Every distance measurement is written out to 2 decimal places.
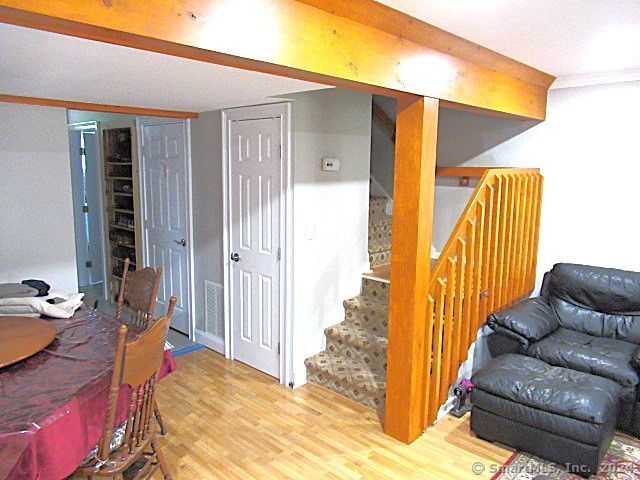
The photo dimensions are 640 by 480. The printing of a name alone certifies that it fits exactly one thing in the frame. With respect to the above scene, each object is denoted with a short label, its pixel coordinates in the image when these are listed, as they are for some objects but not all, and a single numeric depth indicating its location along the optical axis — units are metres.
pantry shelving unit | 5.08
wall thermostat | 3.52
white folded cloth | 2.56
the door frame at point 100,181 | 5.37
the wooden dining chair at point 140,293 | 2.70
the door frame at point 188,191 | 4.22
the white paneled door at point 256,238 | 3.51
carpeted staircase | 3.32
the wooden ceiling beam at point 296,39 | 1.30
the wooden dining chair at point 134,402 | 1.73
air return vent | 4.15
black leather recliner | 2.91
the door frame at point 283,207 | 3.37
